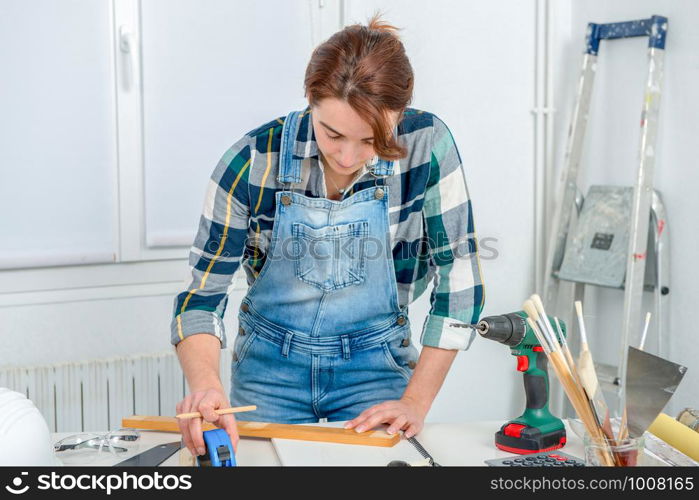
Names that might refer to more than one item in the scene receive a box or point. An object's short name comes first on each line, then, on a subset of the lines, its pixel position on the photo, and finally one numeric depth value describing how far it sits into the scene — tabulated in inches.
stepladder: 103.7
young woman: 66.8
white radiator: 94.6
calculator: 54.6
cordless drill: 57.7
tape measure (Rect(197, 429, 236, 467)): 50.9
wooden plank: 58.5
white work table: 55.5
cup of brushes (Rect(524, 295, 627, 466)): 50.0
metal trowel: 50.4
